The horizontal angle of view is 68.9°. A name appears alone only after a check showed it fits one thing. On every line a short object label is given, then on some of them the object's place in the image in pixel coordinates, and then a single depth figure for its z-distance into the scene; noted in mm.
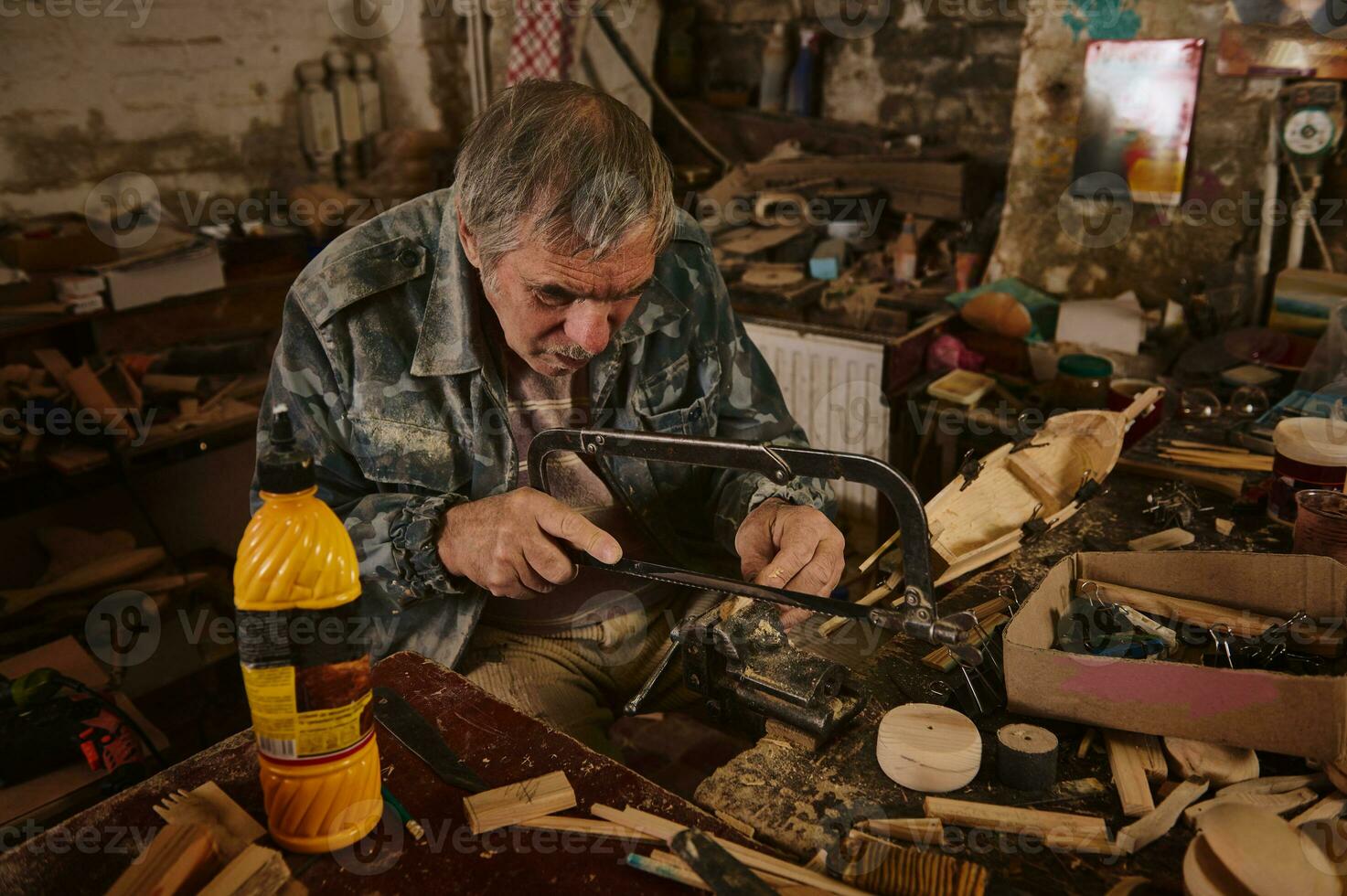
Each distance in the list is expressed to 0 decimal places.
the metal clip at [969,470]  2006
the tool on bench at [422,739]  1329
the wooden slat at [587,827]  1224
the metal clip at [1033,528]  1962
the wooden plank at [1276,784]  1320
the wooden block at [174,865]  1130
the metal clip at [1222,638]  1545
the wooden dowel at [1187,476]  2201
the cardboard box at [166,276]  3471
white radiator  3762
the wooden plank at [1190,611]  1591
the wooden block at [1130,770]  1287
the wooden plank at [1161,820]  1240
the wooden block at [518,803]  1249
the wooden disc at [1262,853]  1048
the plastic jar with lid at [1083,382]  3136
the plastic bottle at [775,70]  4617
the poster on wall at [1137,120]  3340
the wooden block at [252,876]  1131
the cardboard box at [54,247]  3375
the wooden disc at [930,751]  1322
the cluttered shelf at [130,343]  3191
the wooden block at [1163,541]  1974
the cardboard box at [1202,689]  1299
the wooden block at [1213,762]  1339
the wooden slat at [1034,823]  1244
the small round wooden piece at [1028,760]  1319
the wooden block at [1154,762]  1343
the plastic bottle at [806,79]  4547
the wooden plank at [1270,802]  1269
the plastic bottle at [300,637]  1112
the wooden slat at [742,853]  1152
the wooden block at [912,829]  1245
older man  1661
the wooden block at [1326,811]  1262
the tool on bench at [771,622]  1342
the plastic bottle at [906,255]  4047
